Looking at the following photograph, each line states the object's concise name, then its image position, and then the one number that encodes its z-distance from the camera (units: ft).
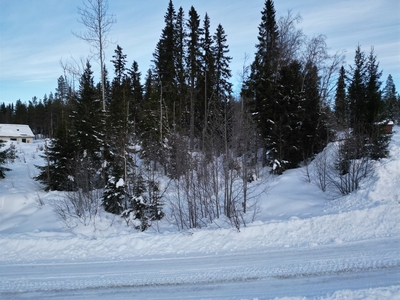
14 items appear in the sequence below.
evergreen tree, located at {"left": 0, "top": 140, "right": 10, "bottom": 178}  60.38
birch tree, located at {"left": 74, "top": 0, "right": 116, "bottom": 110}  55.31
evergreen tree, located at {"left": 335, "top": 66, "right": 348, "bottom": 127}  89.06
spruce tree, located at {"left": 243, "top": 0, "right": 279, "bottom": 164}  65.92
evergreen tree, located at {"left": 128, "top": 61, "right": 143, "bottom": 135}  102.82
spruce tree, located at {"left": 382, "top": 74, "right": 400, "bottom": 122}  56.06
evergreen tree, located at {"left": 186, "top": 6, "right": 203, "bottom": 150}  92.02
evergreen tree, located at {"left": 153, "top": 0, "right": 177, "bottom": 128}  88.69
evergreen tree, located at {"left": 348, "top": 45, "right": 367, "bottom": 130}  60.80
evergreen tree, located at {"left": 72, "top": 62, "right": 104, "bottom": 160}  53.72
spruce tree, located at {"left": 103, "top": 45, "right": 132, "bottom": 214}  41.75
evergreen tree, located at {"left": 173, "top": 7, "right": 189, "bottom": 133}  89.30
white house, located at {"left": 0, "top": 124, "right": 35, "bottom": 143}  178.10
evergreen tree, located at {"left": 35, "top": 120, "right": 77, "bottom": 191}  54.41
